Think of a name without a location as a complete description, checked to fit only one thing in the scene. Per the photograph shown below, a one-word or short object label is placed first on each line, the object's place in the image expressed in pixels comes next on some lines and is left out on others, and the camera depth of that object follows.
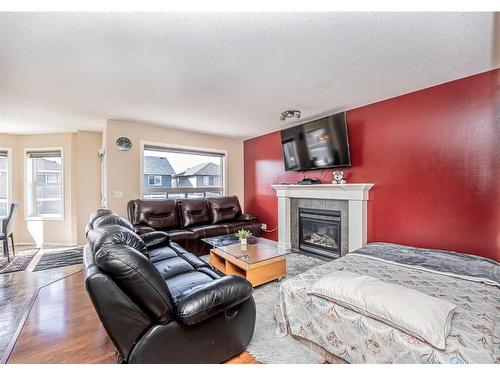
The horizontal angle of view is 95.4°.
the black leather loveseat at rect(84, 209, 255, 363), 1.18
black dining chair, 3.60
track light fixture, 3.41
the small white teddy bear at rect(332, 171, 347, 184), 3.54
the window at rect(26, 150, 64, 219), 4.81
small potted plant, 3.00
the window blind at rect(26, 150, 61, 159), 4.79
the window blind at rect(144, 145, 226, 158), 4.36
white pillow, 1.16
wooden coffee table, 2.56
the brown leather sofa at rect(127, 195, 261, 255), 3.73
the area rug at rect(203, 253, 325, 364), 1.56
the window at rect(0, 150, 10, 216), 4.66
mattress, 1.13
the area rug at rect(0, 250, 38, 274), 3.26
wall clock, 3.90
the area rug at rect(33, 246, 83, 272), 3.41
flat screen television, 3.39
